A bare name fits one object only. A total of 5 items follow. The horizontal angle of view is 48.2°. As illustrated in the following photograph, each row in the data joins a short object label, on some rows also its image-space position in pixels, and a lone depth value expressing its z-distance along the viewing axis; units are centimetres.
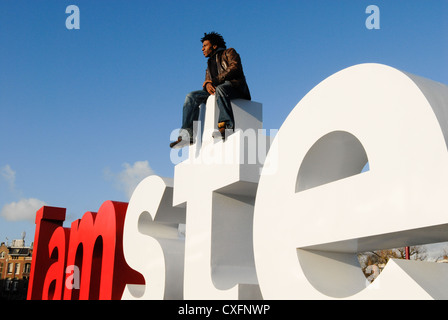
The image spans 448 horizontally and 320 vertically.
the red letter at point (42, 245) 1239
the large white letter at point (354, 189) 346
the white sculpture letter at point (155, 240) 696
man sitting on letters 625
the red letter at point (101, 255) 841
